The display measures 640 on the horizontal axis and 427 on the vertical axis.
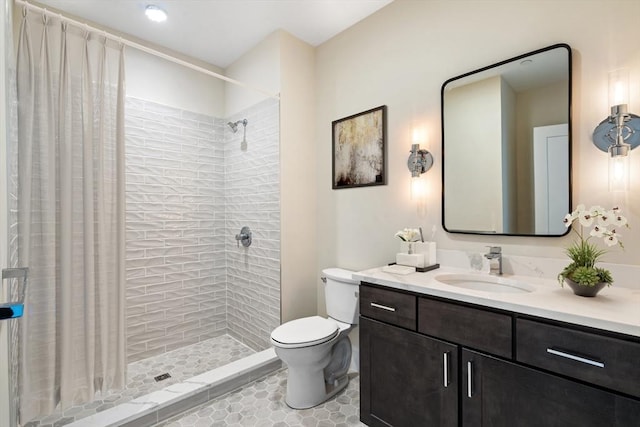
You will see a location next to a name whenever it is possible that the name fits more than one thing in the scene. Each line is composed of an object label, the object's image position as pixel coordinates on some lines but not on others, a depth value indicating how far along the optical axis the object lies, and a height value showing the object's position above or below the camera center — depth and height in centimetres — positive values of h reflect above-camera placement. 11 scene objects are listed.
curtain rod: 134 +96
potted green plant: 112 -16
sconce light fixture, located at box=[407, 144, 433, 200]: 190 +32
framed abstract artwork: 215 +51
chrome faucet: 152 -22
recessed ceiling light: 214 +150
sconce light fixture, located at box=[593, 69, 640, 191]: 122 +34
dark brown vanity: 92 -58
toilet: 177 -80
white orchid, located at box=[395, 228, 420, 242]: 178 -12
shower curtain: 135 +2
